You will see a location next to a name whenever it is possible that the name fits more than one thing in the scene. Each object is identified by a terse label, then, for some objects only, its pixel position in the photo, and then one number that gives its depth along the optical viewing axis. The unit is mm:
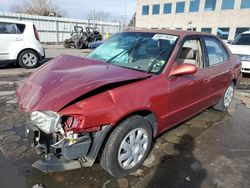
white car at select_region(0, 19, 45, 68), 8172
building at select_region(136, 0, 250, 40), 28969
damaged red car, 2193
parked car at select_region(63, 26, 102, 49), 18875
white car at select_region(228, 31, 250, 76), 8734
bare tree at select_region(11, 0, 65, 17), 43375
